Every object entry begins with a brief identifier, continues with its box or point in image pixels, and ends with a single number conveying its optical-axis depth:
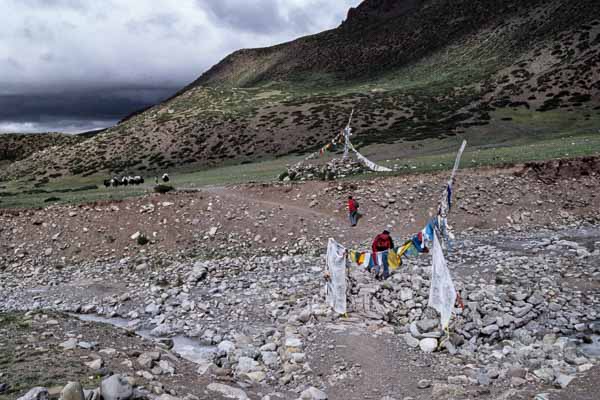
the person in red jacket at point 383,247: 15.07
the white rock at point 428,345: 11.33
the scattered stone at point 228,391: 9.44
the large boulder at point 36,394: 7.33
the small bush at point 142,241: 22.55
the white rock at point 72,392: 7.21
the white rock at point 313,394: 9.53
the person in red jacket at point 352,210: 22.06
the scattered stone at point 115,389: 7.75
